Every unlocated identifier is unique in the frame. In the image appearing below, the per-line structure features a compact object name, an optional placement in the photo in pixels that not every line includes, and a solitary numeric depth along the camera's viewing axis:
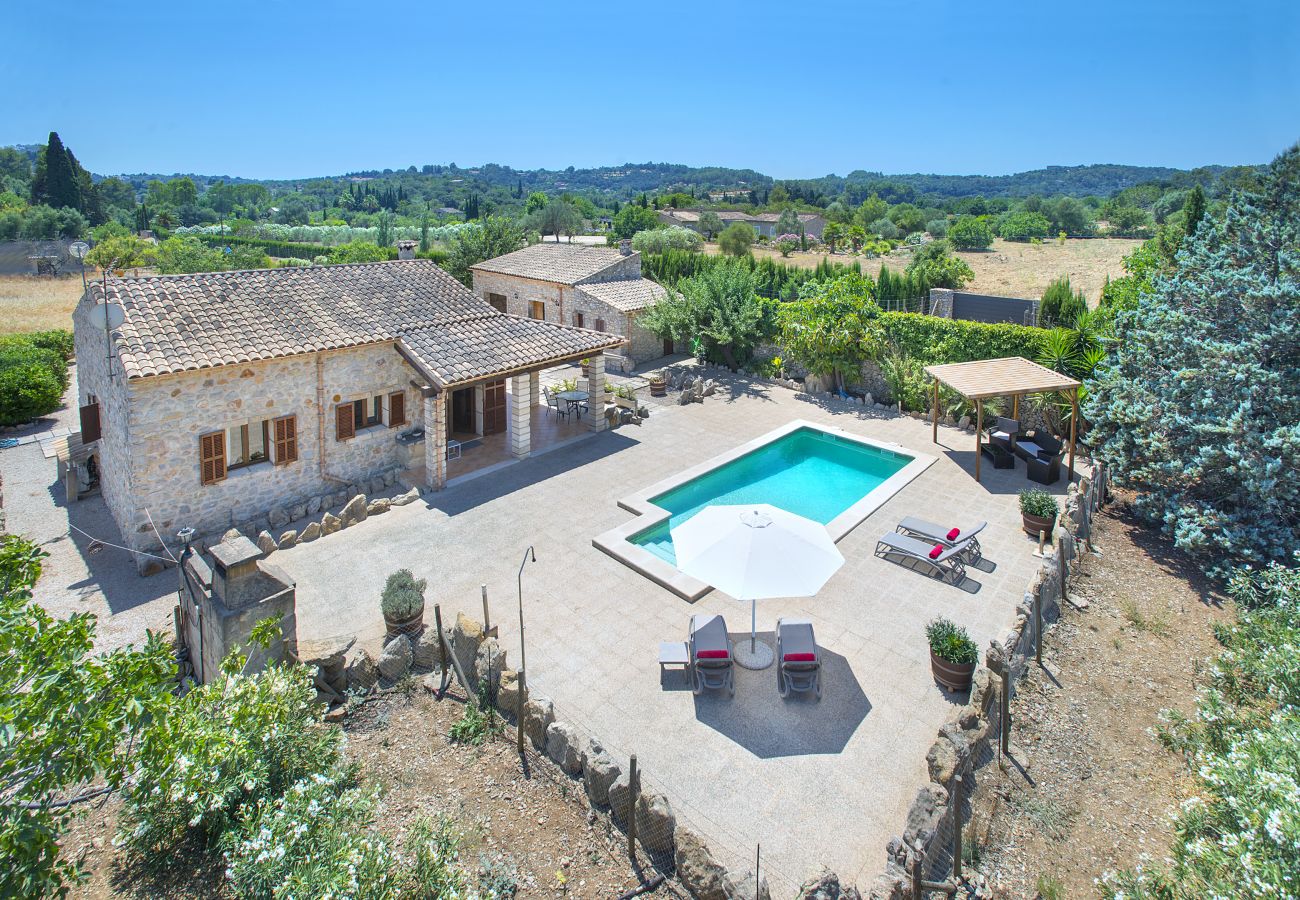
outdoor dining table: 23.14
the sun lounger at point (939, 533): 14.28
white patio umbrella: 10.40
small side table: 10.84
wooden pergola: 18.16
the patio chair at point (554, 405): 23.66
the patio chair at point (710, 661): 10.62
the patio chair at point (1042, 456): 18.30
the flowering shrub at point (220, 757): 6.02
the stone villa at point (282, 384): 14.73
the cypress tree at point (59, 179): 88.75
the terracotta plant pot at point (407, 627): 11.72
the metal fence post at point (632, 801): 8.04
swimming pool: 15.43
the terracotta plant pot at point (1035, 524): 15.23
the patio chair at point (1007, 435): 19.83
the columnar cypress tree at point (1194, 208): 30.50
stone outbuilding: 29.92
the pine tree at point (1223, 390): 13.96
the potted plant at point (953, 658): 10.60
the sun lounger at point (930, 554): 13.97
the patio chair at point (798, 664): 10.54
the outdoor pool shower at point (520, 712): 9.53
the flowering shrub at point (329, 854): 5.43
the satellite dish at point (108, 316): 13.74
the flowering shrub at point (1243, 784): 5.35
